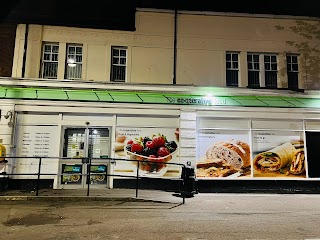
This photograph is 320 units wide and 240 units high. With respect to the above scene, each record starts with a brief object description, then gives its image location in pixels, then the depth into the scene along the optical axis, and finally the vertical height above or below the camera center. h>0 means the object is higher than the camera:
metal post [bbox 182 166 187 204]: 10.34 -0.85
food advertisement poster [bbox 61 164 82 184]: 11.62 -0.75
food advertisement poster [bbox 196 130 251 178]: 12.07 +0.06
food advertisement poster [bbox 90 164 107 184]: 11.78 -0.75
